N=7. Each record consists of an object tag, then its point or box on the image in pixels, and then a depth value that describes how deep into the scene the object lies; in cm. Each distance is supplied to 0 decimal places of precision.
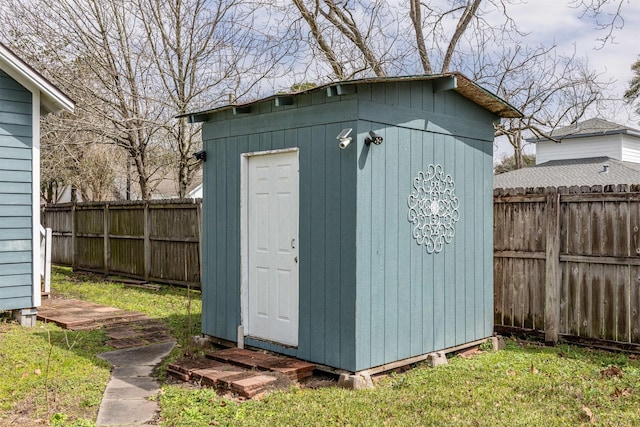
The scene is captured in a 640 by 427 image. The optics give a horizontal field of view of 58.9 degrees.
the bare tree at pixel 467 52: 1145
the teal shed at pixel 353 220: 492
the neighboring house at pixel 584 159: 1628
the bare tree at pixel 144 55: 1154
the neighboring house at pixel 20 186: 713
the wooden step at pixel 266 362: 497
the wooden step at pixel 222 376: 455
